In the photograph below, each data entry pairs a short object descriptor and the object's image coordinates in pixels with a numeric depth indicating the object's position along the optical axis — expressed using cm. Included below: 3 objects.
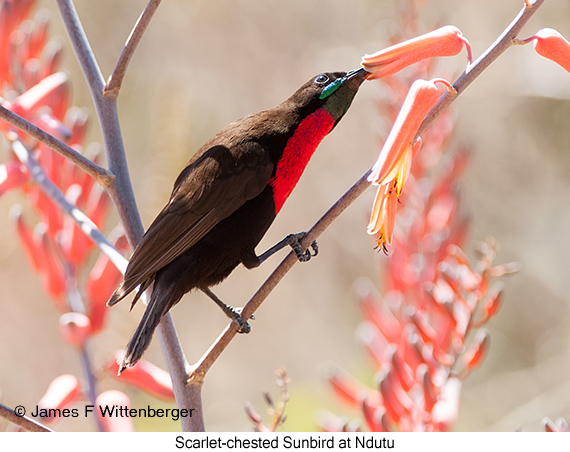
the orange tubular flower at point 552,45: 378
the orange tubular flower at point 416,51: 379
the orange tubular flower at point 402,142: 378
